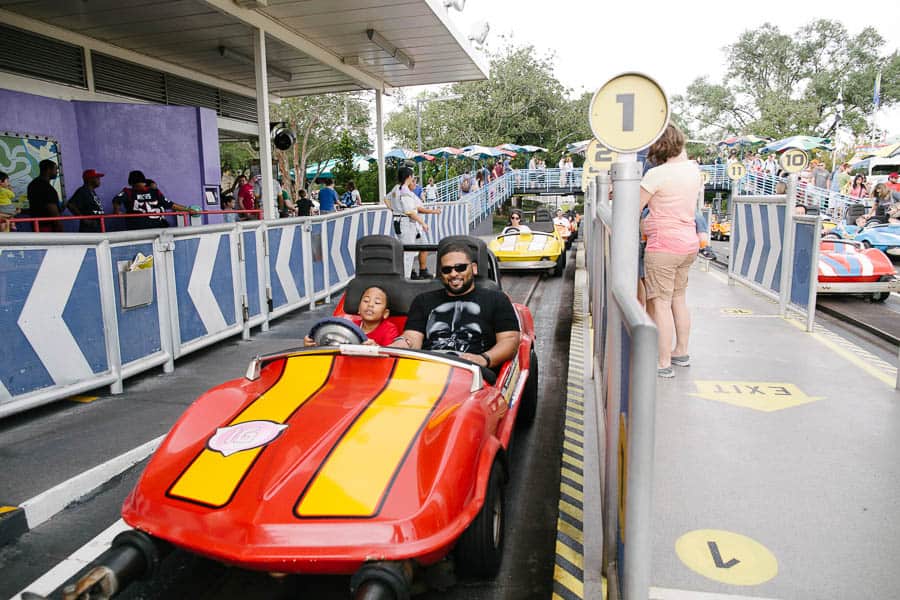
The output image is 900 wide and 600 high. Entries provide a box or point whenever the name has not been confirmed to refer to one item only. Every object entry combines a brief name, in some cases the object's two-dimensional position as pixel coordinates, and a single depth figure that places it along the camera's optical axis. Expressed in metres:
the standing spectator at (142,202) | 9.94
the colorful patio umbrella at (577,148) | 24.70
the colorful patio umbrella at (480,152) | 27.98
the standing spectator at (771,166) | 27.65
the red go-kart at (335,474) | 2.17
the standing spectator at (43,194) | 8.52
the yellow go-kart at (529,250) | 11.84
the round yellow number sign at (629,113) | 3.82
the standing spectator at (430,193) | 26.42
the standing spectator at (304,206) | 13.34
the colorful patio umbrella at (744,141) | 31.46
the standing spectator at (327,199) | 13.19
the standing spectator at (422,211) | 9.14
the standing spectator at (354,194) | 18.19
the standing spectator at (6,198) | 8.49
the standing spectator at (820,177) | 24.66
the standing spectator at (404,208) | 10.11
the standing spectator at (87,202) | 9.08
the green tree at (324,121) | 40.19
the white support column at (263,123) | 9.41
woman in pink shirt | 4.99
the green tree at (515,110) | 39.22
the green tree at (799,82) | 50.76
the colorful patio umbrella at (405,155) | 27.91
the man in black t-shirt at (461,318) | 3.94
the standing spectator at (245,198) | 13.48
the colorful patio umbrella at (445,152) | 28.23
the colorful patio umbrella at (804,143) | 23.45
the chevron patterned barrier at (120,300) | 4.67
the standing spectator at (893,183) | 23.45
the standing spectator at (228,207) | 13.25
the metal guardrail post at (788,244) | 7.22
